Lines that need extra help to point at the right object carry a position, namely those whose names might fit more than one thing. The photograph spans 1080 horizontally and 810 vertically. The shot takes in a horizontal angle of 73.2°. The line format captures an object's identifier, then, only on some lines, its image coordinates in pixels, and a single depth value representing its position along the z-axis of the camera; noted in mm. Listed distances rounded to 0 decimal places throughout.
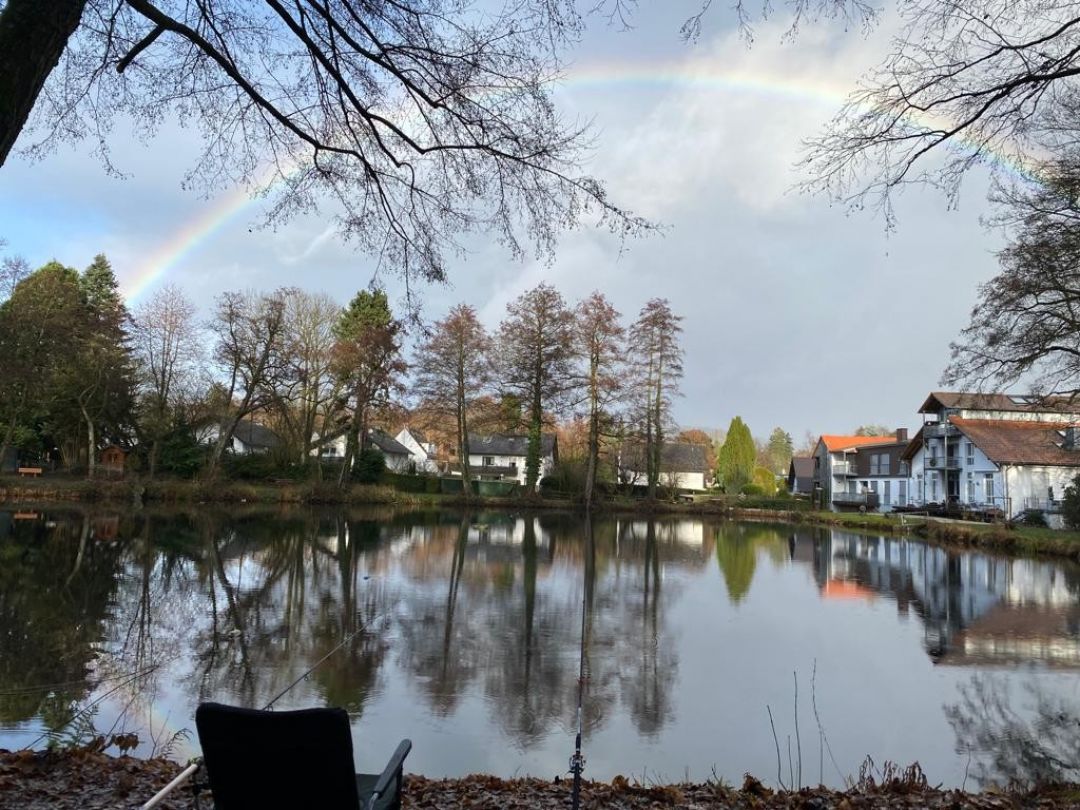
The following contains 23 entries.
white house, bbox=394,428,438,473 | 72000
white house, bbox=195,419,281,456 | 45969
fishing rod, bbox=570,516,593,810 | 2875
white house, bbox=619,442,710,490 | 48500
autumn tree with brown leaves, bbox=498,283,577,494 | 41688
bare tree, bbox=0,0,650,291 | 4332
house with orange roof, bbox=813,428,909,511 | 50469
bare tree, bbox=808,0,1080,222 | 3988
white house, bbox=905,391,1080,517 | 36156
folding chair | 2391
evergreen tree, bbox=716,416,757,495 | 56750
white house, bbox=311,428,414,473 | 55406
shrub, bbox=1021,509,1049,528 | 30372
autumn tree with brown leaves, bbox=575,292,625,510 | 41875
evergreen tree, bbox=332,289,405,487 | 38281
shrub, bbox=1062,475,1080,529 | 26484
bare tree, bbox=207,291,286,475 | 35406
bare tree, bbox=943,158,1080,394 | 13898
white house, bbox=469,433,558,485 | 68312
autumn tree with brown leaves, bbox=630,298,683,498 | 42656
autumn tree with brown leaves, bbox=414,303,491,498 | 41812
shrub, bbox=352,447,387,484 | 43750
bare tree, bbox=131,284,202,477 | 37094
